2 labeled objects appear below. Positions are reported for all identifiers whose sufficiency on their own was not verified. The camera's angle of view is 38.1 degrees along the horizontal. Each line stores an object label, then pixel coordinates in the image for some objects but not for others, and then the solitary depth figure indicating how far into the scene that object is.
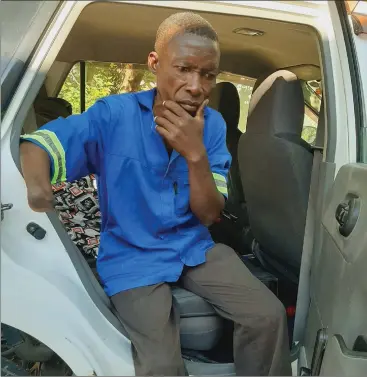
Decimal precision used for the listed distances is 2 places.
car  1.18
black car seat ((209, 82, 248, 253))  2.45
